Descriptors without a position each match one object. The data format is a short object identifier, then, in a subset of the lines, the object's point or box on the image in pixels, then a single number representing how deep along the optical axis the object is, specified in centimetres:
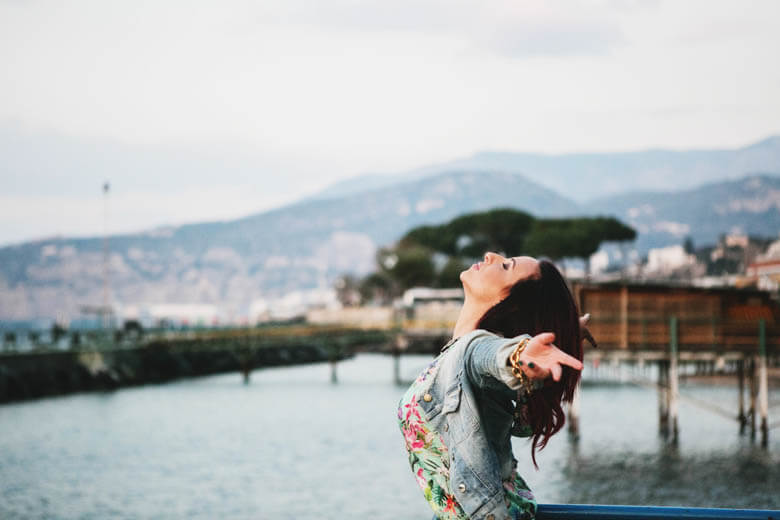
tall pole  7094
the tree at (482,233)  14062
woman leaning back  310
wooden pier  3288
